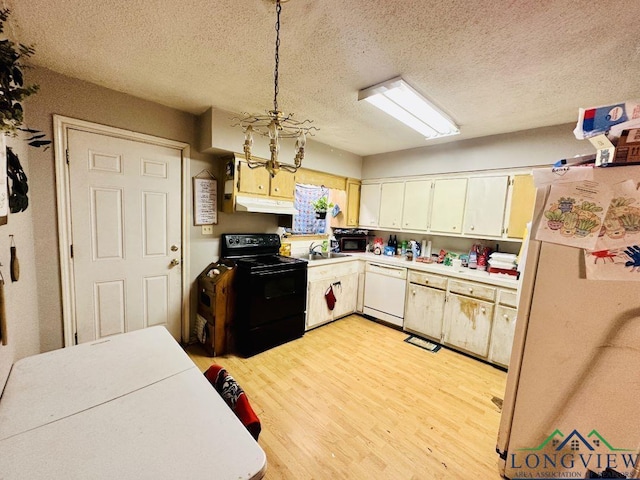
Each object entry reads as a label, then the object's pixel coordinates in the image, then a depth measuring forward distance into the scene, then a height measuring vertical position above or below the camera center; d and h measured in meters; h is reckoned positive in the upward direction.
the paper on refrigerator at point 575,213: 0.93 +0.07
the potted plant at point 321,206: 3.68 +0.16
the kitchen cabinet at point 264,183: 2.66 +0.35
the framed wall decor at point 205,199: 2.68 +0.13
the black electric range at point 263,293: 2.60 -0.83
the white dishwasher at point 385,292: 3.32 -0.94
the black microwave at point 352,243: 4.09 -0.38
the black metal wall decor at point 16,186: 1.09 +0.07
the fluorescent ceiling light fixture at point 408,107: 1.84 +0.95
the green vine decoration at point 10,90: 0.75 +0.34
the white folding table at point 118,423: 0.70 -0.71
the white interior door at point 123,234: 2.13 -0.24
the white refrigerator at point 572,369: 0.92 -0.53
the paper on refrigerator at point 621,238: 0.89 -0.01
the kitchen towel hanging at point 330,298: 3.34 -1.03
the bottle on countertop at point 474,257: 3.12 -0.38
